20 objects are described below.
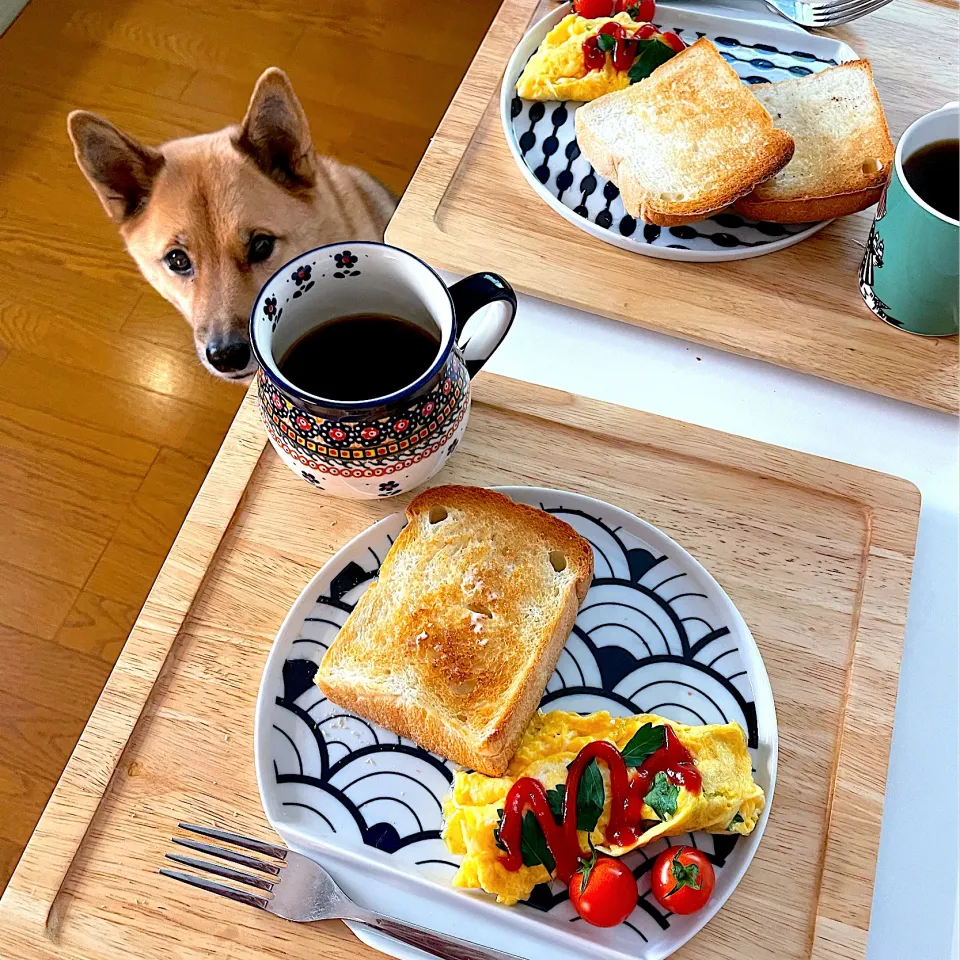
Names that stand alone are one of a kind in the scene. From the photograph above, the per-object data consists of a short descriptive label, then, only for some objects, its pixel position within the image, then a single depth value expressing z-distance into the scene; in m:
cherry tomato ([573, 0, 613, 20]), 1.10
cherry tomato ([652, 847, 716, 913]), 0.67
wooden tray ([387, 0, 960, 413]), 0.97
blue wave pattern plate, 0.71
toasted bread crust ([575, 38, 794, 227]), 0.97
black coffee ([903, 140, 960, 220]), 0.88
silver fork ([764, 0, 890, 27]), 1.13
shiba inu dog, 1.26
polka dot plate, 1.01
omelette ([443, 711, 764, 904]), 0.69
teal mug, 0.84
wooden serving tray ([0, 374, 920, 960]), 0.73
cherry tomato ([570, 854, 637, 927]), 0.67
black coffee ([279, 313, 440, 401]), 0.79
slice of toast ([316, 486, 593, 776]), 0.73
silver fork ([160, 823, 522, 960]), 0.69
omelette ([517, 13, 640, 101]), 1.07
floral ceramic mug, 0.72
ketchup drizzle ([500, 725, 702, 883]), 0.68
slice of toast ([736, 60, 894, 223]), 0.98
